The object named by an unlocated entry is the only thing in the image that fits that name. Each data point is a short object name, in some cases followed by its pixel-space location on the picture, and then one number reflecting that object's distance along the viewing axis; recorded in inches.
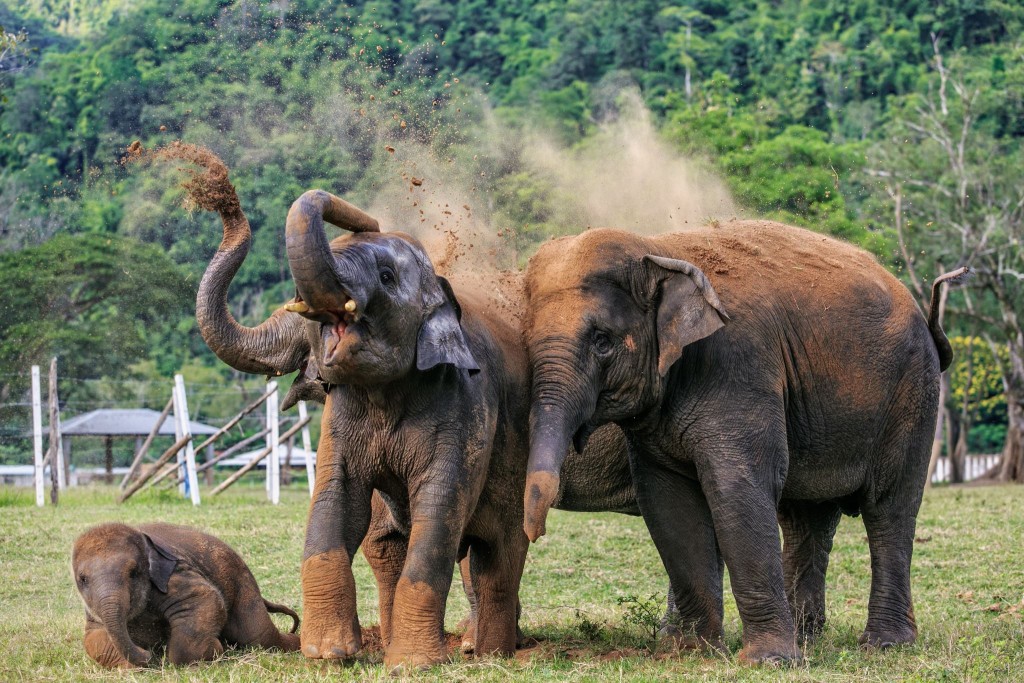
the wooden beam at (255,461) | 993.9
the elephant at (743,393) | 346.0
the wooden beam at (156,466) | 900.0
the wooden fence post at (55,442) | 826.8
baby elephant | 356.2
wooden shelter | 1641.2
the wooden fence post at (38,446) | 820.6
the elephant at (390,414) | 308.2
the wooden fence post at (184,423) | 919.0
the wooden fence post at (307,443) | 1009.5
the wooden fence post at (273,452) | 980.6
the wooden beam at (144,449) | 997.2
